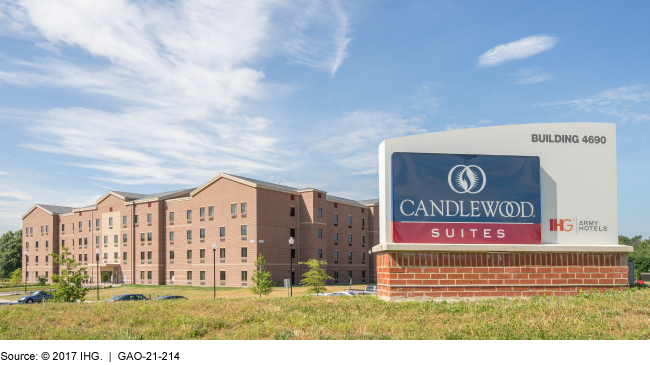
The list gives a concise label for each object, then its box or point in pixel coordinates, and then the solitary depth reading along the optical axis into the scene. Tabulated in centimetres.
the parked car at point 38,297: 4606
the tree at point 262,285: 4550
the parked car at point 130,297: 3683
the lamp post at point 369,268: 7996
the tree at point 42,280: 8184
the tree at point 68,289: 2959
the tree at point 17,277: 8053
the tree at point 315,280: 4875
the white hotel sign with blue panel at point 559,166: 1146
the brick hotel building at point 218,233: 6206
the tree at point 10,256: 10419
